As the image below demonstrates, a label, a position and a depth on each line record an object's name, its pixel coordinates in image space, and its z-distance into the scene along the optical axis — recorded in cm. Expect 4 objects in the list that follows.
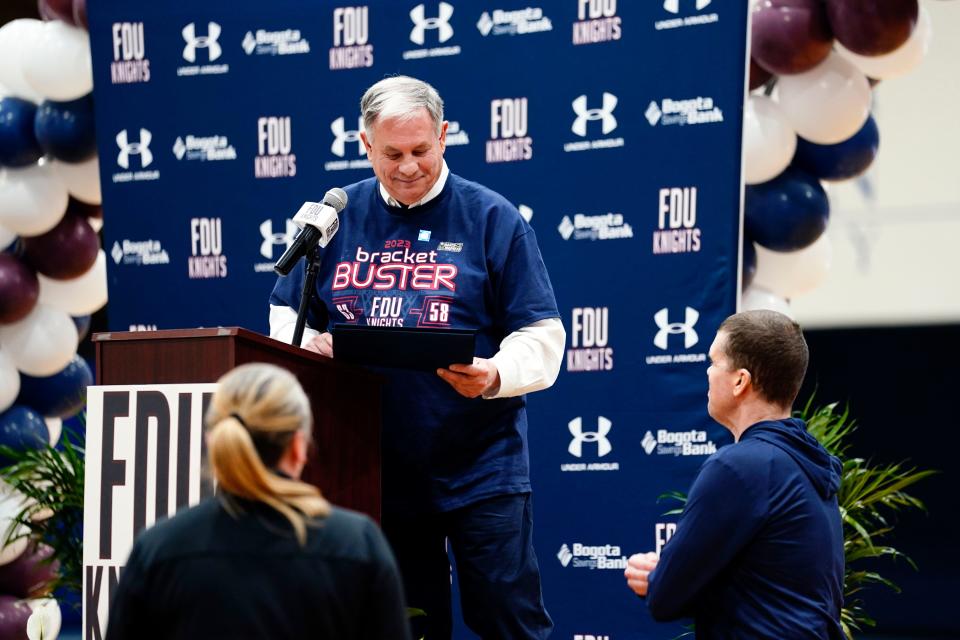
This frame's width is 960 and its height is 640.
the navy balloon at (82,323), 1306
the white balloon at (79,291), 1227
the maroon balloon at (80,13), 1186
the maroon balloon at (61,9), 1203
